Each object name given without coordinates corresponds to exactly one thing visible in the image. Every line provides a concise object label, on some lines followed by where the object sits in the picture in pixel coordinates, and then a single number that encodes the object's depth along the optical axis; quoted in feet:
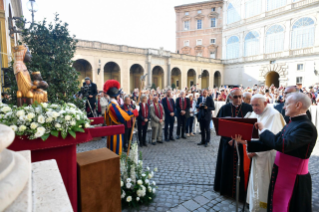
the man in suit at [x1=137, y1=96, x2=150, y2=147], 24.88
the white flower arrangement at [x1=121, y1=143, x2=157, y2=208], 11.22
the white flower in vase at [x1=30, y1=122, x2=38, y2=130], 6.89
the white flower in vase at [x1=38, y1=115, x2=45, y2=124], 7.14
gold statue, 9.17
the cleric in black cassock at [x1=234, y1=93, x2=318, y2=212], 7.45
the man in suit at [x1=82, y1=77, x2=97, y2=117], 27.40
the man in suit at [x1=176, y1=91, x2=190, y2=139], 28.71
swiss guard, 15.37
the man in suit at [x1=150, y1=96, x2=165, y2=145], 26.17
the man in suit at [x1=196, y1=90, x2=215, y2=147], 25.11
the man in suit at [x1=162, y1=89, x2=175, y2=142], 27.73
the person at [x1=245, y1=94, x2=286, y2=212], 10.21
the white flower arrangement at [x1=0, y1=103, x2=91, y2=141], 6.97
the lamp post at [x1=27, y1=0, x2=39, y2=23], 23.53
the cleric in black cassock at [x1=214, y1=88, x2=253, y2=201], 12.09
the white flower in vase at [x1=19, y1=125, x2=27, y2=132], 6.76
